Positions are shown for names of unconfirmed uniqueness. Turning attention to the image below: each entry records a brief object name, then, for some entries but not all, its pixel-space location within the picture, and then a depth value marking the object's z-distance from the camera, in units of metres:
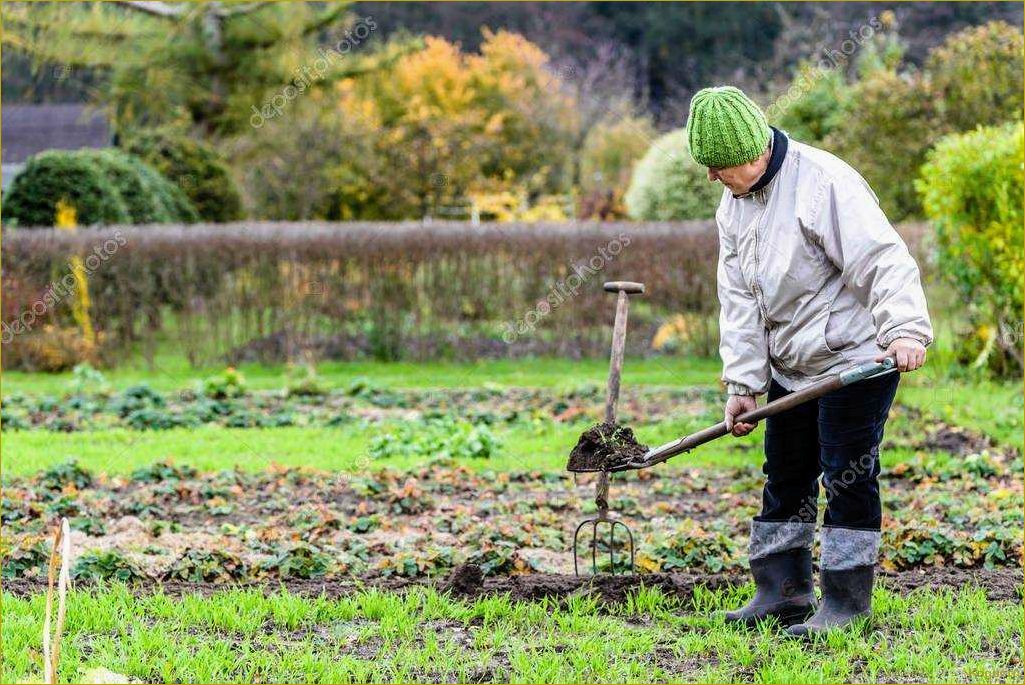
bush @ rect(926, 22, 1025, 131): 28.84
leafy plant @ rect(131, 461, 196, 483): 13.46
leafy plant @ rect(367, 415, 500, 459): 14.98
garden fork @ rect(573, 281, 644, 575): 8.64
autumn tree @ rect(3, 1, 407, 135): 48.00
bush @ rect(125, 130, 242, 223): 38.25
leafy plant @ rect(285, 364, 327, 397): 19.98
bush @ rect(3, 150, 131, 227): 28.30
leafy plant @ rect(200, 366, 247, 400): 19.61
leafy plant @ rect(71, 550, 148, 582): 9.41
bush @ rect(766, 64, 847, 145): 40.37
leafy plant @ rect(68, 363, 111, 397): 20.11
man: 7.33
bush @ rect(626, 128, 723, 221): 32.72
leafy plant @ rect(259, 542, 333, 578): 9.55
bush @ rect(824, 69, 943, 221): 30.00
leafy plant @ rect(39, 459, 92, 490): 12.91
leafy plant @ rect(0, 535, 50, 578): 9.68
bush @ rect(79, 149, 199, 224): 30.62
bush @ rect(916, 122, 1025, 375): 17.47
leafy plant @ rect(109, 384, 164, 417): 18.44
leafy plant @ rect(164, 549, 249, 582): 9.47
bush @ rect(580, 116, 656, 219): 54.22
